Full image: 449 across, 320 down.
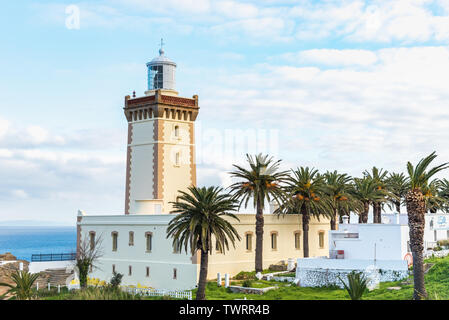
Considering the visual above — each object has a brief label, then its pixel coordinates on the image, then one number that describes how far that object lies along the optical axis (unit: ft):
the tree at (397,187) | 181.30
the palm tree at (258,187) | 141.21
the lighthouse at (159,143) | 160.97
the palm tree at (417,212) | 102.32
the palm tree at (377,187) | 168.56
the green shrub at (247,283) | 127.85
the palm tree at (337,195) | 156.87
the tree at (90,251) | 155.94
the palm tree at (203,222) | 120.78
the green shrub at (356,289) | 94.99
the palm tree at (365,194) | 164.04
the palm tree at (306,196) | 150.20
